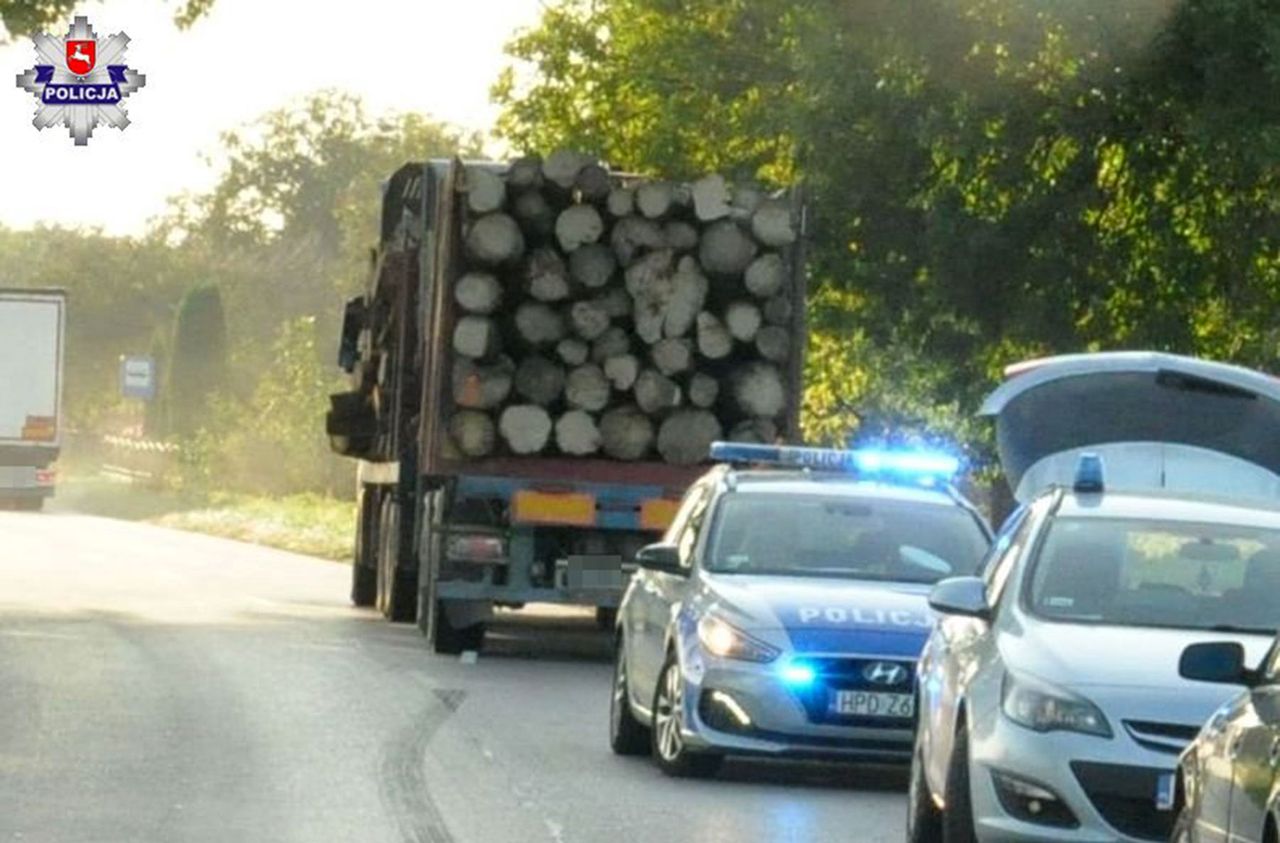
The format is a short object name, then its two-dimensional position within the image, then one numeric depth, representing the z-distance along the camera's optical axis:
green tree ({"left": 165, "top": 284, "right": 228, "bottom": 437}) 110.81
